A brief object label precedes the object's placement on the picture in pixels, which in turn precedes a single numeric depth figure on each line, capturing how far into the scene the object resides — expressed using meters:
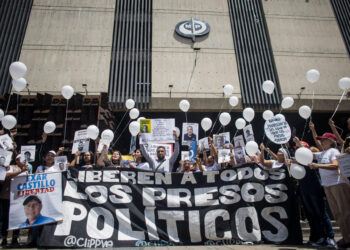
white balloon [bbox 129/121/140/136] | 6.03
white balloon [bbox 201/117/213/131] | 6.72
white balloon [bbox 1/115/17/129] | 5.68
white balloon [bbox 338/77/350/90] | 5.23
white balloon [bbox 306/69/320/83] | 5.67
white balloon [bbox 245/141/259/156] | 4.80
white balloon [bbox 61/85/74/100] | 6.21
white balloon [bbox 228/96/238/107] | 7.48
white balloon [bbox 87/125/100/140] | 5.33
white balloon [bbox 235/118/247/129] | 7.04
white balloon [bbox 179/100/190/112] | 7.21
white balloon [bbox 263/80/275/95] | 6.41
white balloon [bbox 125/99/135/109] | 7.56
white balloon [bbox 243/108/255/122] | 6.48
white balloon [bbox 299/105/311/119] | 5.66
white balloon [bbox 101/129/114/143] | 5.25
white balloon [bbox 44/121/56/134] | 6.25
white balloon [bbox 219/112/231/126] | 6.67
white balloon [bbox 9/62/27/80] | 5.34
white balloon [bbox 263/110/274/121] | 6.63
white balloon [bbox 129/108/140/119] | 7.13
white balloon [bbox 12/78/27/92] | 5.68
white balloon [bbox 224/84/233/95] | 6.79
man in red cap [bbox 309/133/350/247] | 3.41
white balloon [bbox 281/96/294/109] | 6.33
